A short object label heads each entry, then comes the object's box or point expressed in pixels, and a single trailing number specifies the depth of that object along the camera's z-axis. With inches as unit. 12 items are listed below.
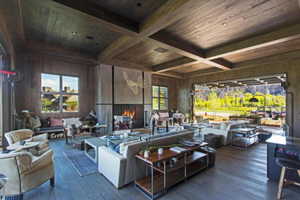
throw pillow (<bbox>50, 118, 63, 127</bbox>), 225.6
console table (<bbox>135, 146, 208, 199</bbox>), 89.3
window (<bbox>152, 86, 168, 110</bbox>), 363.9
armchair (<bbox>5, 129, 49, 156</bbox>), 121.6
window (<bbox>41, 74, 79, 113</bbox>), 229.3
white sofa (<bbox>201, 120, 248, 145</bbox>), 204.4
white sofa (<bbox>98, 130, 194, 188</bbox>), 95.3
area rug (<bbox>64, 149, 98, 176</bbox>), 120.3
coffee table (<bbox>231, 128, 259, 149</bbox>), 200.2
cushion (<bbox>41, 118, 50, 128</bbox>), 219.4
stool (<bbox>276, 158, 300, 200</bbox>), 79.3
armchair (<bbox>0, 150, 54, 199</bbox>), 75.0
